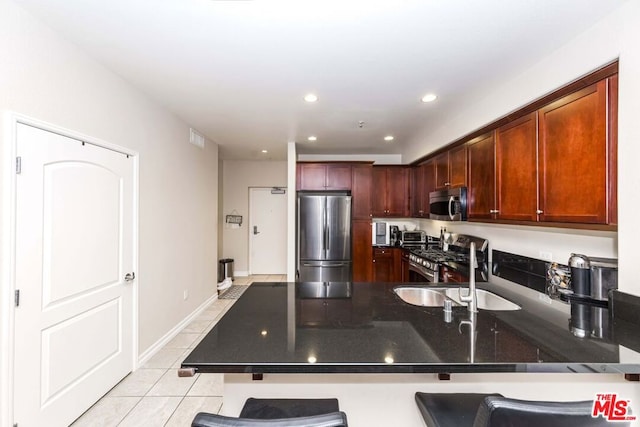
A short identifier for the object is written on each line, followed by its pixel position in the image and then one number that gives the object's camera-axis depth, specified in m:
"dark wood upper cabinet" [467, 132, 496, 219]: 2.64
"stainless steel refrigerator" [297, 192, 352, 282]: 4.57
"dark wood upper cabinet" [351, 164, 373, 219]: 4.83
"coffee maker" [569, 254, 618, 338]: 1.58
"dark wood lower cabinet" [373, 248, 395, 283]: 4.75
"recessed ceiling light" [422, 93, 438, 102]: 2.81
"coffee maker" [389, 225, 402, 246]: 4.95
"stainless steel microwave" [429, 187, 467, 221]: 3.10
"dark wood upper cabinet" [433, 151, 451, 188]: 3.58
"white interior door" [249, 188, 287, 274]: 6.61
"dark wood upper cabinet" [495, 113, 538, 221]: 2.14
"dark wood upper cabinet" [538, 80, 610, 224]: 1.61
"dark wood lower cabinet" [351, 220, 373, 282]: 4.69
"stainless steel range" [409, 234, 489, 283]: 3.08
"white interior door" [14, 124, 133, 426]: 1.71
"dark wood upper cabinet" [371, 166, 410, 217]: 4.95
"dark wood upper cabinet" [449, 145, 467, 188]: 3.12
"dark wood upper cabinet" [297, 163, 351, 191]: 4.82
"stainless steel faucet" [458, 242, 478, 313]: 1.62
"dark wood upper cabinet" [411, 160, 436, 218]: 4.14
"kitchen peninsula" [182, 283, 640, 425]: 1.06
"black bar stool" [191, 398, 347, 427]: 0.82
